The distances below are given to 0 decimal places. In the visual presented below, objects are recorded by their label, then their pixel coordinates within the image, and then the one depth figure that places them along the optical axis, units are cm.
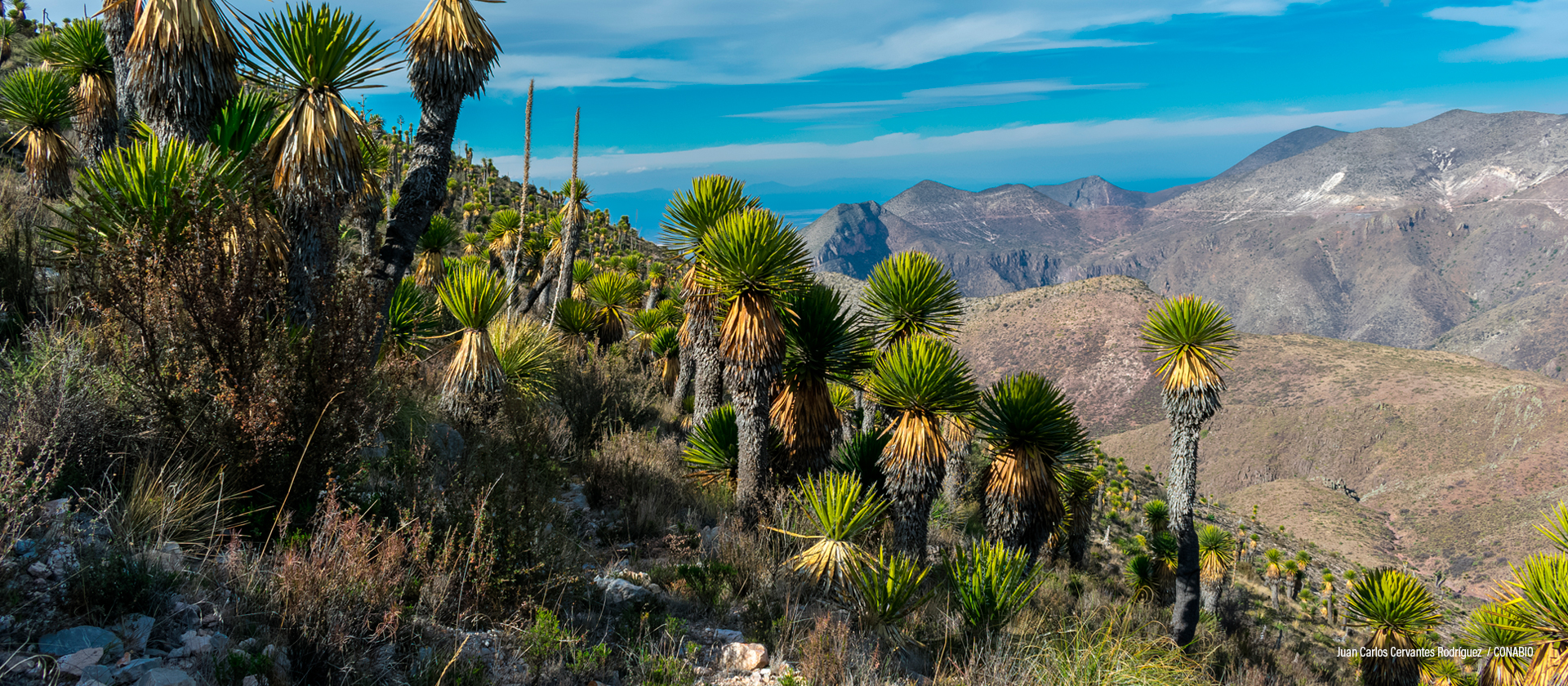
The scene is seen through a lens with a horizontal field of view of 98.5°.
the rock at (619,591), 489
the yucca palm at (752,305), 705
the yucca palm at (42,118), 1006
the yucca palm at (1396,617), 1074
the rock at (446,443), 678
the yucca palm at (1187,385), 1130
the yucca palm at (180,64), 641
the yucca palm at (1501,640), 723
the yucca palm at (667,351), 1512
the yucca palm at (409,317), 845
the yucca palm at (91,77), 964
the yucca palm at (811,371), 800
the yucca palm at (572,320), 1398
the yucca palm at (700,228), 796
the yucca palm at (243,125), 655
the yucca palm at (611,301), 1523
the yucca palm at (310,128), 612
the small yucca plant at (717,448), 861
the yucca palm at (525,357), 903
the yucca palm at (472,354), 771
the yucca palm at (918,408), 741
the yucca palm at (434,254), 1484
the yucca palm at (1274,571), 2661
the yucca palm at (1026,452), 830
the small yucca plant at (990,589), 551
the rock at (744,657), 436
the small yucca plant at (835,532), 566
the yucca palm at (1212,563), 1780
